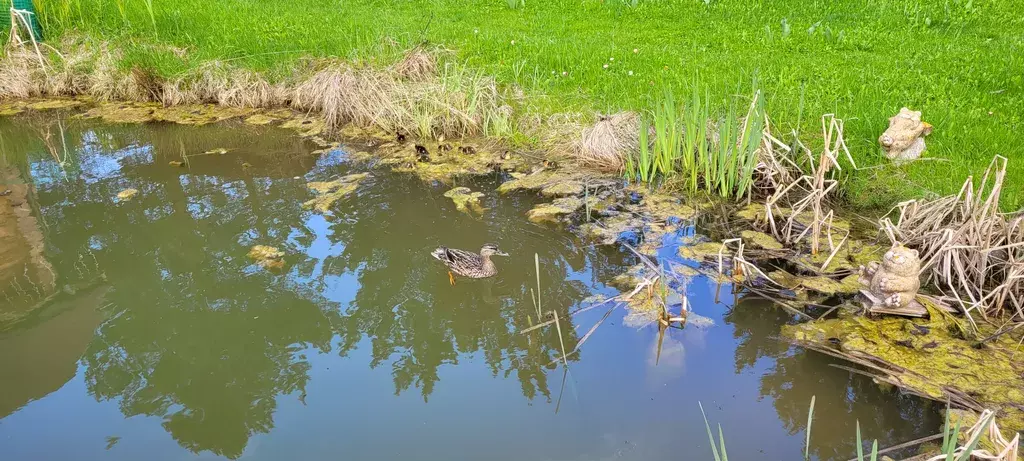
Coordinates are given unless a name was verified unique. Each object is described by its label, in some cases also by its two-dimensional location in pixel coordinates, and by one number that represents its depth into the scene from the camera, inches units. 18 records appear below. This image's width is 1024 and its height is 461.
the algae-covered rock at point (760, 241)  211.8
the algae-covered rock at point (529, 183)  263.3
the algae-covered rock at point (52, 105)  369.7
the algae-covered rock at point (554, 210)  241.0
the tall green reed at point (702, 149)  219.3
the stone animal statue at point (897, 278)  164.7
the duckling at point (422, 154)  294.7
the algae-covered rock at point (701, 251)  211.5
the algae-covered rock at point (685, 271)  204.5
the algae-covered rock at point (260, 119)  343.3
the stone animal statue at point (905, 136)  219.6
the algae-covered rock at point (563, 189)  256.5
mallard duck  204.2
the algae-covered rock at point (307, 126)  329.1
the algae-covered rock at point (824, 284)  189.0
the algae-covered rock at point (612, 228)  225.8
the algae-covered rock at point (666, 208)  236.4
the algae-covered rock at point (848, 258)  197.9
